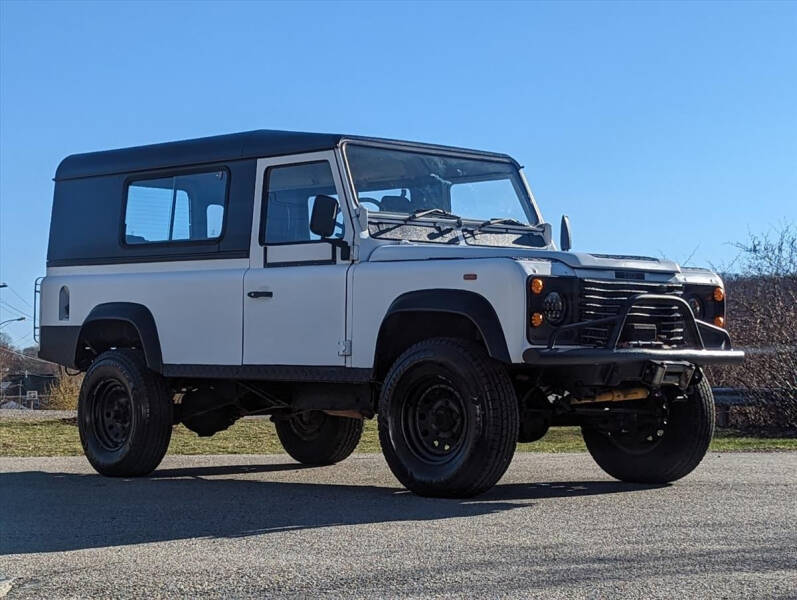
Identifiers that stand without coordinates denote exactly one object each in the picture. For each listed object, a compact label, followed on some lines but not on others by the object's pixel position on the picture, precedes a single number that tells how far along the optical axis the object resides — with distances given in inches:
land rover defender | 340.5
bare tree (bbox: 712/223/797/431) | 649.6
